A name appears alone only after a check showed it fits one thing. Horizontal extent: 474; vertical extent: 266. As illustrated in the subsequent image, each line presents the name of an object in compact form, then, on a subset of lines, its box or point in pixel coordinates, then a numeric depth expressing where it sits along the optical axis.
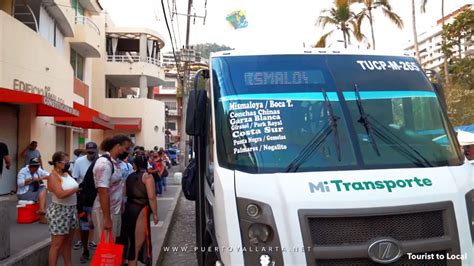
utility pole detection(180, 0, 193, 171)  20.89
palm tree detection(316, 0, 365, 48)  24.64
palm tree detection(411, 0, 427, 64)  22.77
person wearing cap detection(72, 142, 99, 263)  6.20
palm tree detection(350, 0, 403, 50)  23.05
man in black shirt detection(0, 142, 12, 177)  8.10
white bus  3.29
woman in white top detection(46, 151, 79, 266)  5.14
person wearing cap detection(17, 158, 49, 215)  8.41
